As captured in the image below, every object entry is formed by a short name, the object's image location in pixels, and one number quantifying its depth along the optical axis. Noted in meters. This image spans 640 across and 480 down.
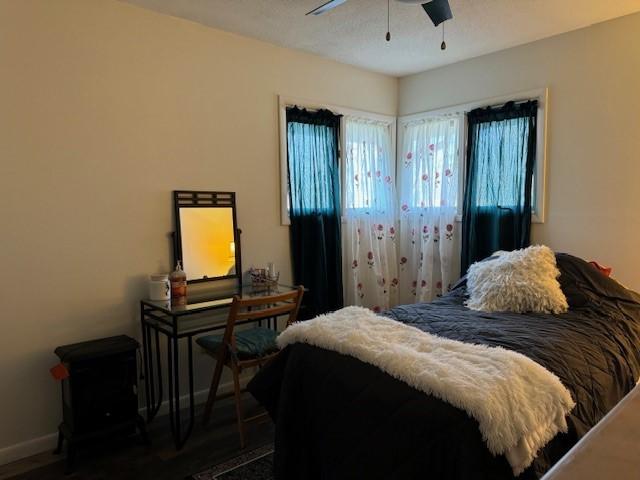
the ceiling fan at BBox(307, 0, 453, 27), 2.14
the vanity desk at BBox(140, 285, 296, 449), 2.52
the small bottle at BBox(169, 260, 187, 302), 2.75
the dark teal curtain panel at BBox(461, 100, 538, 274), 3.35
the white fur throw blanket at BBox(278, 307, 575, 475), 1.42
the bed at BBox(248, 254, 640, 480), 1.46
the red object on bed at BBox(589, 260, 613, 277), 2.87
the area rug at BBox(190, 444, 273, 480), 2.22
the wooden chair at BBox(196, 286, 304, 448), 2.52
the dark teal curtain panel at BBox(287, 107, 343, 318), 3.53
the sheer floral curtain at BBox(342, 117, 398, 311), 3.93
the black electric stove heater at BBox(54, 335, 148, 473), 2.33
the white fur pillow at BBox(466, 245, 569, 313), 2.62
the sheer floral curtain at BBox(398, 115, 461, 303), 3.87
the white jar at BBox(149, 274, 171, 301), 2.71
